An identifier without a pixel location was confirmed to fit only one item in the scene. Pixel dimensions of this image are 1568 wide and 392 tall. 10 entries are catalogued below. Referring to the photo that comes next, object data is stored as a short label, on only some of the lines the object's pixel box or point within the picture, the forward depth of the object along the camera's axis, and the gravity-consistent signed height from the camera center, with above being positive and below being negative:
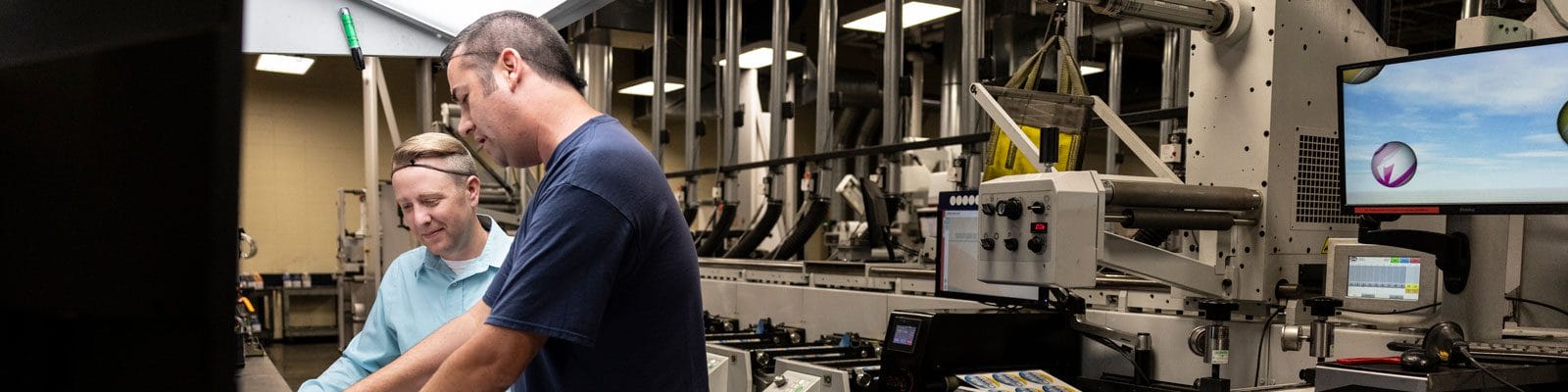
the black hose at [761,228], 5.82 -0.34
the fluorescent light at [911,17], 6.00 +0.82
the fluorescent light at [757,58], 7.16 +0.69
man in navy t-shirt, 1.21 -0.10
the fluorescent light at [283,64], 6.67 +0.63
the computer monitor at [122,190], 0.29 -0.01
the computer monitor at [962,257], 3.15 -0.26
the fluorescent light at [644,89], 9.73 +0.65
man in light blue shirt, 1.95 -0.18
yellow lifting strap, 2.89 +0.22
